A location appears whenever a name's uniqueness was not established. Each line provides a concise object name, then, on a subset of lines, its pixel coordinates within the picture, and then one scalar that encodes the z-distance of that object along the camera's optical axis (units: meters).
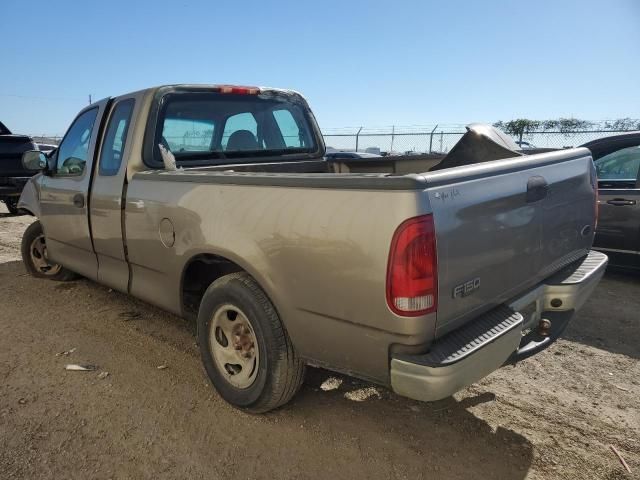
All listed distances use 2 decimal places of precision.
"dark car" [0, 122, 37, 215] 10.09
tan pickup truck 2.09
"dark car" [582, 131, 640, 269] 5.35
